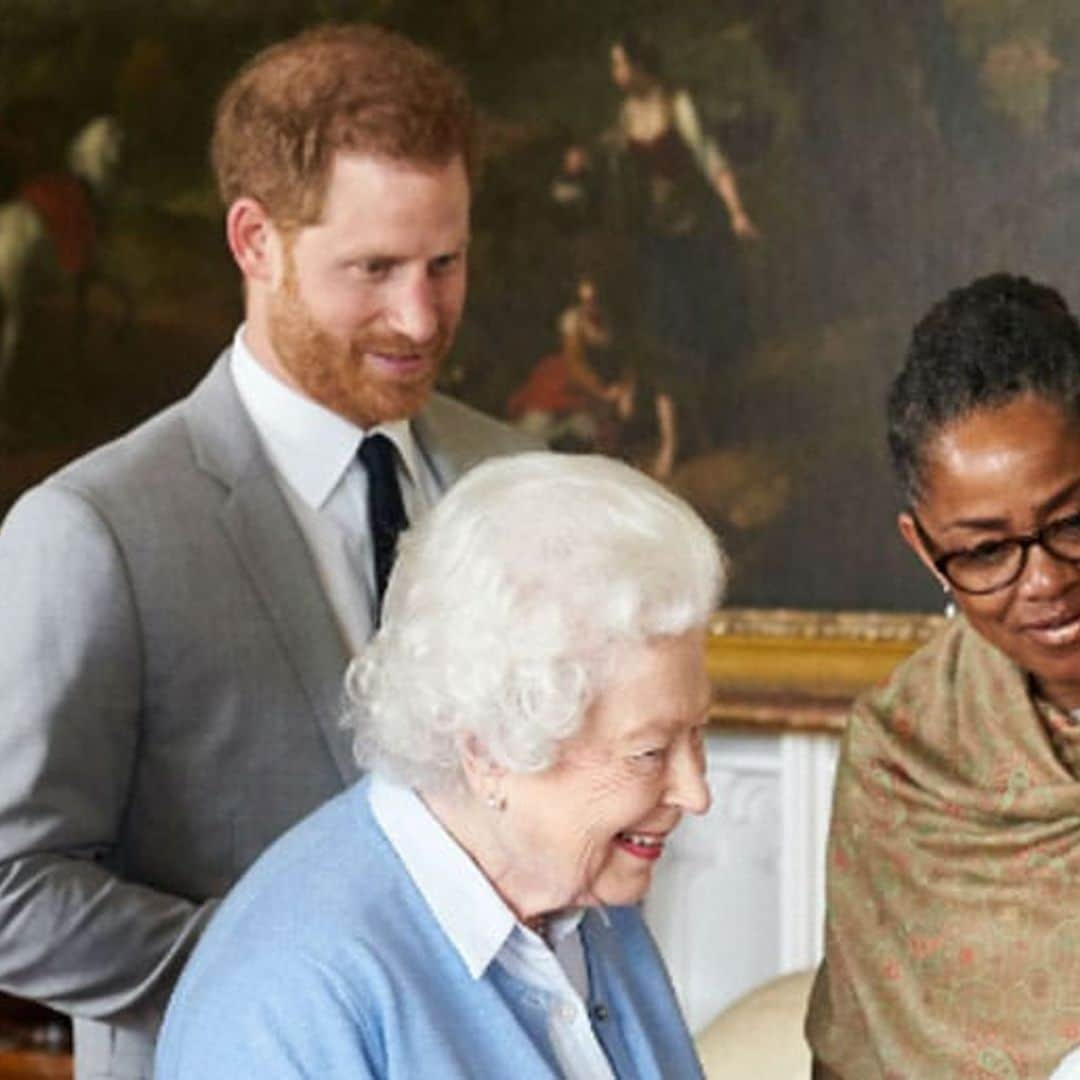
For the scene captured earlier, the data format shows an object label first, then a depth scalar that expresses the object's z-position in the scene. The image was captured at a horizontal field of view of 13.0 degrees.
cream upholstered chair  8.16
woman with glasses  5.27
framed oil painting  9.64
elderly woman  4.56
